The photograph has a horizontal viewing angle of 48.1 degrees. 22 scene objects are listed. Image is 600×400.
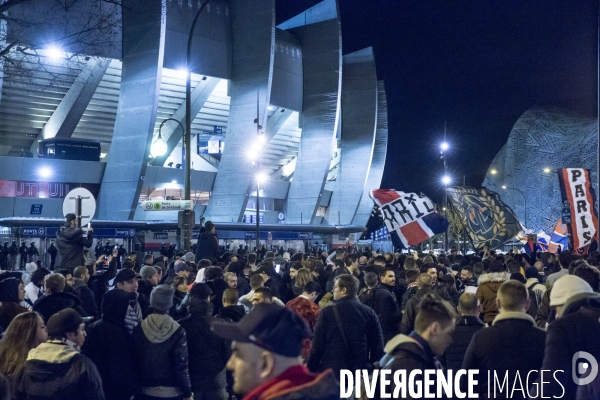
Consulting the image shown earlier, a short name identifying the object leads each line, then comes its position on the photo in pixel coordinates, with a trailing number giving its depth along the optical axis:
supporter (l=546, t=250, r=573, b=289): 11.68
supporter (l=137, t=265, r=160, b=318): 8.67
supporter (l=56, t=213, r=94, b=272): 10.41
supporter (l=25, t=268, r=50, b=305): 8.80
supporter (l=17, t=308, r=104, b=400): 4.61
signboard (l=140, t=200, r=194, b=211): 15.49
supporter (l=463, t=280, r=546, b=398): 4.88
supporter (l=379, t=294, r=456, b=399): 3.74
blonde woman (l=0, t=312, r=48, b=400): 4.77
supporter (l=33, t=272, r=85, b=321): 6.54
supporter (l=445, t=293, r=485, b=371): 6.06
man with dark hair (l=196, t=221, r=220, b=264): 13.59
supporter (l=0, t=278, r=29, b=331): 6.56
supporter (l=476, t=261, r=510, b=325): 7.95
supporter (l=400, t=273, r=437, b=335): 7.10
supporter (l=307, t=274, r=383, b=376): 6.11
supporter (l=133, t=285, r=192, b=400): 5.72
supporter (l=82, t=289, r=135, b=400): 5.70
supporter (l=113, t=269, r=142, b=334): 6.69
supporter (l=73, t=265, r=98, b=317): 8.14
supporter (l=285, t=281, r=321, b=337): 7.21
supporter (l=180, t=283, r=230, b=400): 6.30
